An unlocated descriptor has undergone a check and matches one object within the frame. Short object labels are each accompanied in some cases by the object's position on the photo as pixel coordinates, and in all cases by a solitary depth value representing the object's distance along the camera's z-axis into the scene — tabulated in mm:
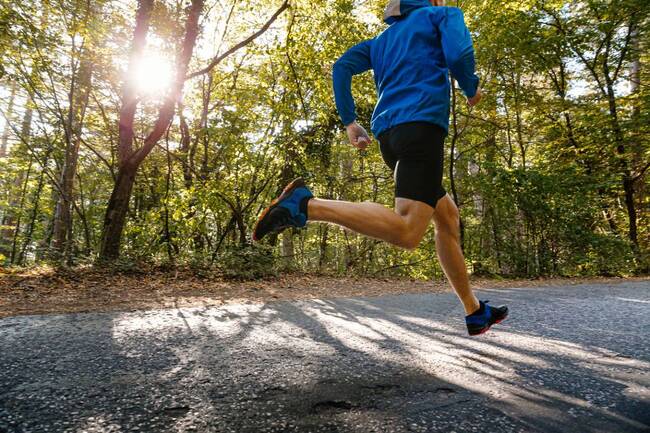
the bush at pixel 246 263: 7035
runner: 2098
